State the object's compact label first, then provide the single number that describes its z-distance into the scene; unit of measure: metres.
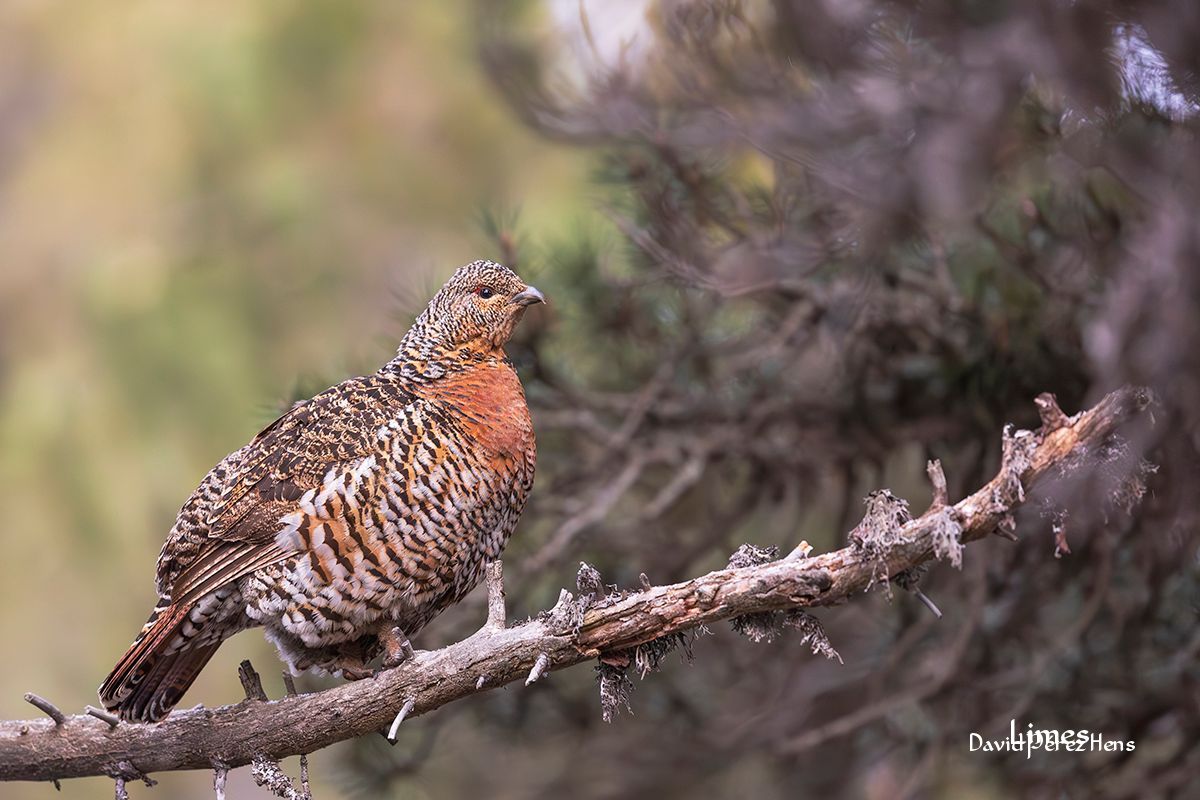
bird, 6.13
